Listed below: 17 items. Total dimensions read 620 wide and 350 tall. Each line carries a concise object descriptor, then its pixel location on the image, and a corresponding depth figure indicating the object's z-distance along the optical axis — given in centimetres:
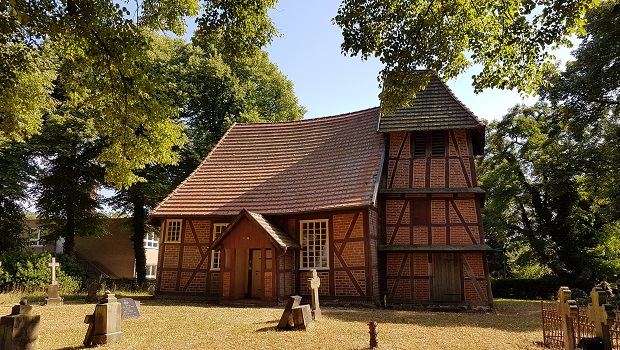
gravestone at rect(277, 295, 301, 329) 984
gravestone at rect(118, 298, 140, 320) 1170
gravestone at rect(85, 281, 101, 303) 1669
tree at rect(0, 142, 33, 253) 2152
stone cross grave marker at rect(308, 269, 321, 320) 1150
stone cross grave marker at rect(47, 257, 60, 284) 1681
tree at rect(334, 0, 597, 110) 811
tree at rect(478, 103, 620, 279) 2230
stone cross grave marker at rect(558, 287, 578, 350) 738
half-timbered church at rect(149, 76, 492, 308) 1603
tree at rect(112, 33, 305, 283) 2588
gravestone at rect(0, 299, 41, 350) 717
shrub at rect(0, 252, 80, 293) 1969
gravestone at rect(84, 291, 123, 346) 824
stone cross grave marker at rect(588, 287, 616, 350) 616
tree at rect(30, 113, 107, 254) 2275
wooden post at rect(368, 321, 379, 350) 789
